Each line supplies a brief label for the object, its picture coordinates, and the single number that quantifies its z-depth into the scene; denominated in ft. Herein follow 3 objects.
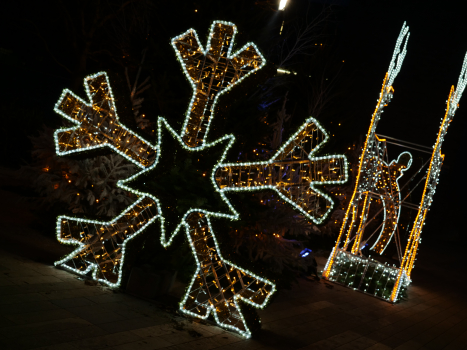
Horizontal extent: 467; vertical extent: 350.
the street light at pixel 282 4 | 40.34
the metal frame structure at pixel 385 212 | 33.94
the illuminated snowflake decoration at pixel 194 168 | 18.88
